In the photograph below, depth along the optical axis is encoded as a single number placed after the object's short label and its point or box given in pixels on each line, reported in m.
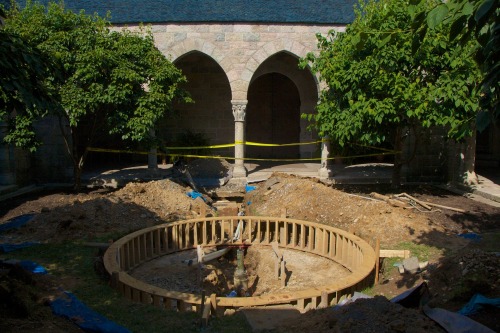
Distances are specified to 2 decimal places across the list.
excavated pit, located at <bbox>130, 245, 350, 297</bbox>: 7.89
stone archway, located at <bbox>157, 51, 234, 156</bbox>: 17.81
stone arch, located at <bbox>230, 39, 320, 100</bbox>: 14.15
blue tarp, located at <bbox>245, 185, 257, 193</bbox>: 13.19
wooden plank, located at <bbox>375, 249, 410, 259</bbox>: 7.59
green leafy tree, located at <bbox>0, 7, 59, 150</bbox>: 4.17
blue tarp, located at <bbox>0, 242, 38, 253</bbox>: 7.92
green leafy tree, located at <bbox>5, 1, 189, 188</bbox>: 10.59
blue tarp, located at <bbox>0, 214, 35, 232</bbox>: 9.23
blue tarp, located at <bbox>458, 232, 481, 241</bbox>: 8.41
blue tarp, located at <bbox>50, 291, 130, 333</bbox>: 4.85
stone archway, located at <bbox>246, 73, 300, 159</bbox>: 18.84
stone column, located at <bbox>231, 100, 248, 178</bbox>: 14.27
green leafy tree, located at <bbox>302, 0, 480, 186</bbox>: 9.51
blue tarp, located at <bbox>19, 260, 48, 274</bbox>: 6.83
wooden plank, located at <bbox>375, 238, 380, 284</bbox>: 7.06
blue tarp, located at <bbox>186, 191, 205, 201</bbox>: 11.74
